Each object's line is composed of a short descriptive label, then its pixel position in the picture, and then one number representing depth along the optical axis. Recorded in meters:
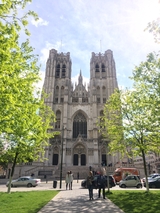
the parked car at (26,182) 18.41
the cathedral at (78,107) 37.22
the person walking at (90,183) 8.16
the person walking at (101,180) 8.77
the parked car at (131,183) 16.83
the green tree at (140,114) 12.05
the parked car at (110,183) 15.68
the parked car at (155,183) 16.70
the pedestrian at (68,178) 14.21
